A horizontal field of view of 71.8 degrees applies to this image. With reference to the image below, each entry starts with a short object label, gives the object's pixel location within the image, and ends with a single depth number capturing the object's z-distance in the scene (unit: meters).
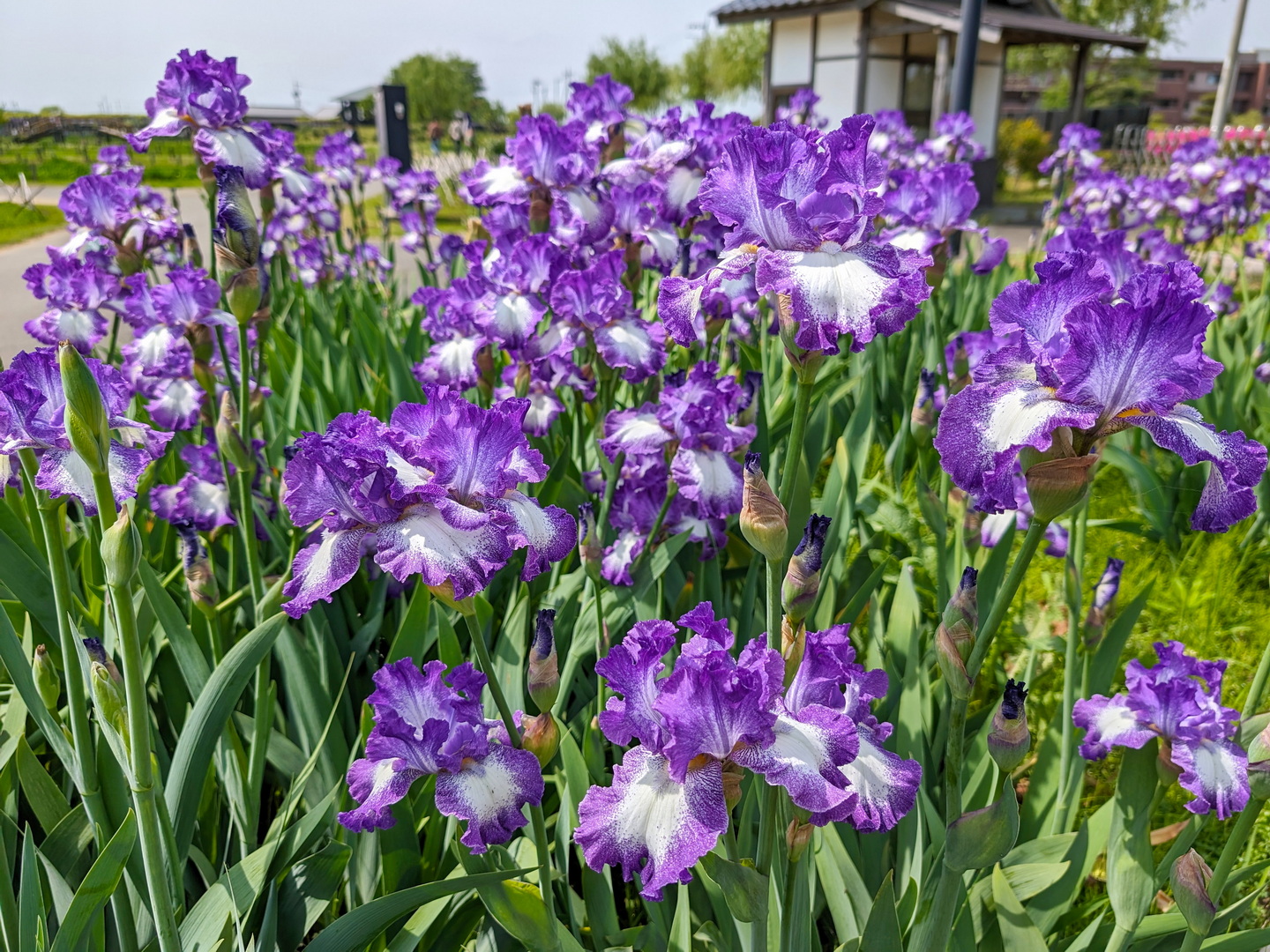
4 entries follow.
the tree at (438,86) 54.98
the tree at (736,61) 47.75
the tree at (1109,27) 38.09
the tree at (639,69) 61.69
